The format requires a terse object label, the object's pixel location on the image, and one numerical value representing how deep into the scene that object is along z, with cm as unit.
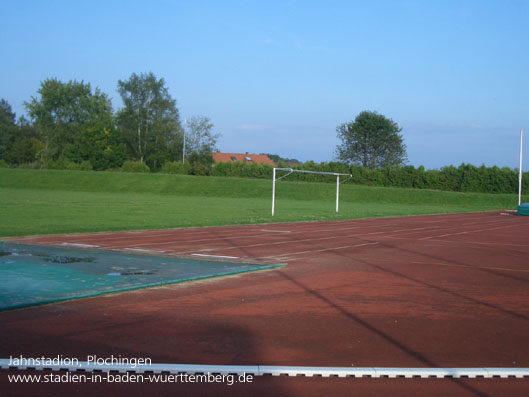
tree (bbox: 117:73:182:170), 8556
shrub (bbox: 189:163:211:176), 7219
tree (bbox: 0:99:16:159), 10312
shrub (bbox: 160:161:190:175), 7275
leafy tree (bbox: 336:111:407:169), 8381
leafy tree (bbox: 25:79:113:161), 8919
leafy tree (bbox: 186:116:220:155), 8894
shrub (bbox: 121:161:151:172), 7344
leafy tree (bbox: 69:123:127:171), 8238
